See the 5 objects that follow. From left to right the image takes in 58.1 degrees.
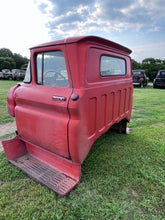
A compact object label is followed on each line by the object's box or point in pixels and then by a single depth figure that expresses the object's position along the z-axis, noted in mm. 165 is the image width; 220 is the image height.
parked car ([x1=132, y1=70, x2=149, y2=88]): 15149
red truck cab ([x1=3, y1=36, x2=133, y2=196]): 1810
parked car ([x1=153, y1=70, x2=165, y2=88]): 14473
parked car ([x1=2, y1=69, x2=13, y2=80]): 21375
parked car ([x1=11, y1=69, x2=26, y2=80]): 21094
